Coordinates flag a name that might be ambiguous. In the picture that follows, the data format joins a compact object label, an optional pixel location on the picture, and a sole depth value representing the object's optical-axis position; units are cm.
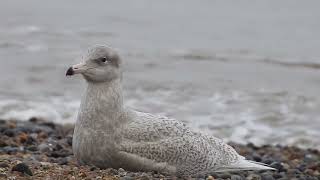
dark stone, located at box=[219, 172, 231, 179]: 1580
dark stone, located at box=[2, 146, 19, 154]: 1712
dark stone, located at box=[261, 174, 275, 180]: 1670
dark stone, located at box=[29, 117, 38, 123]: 2315
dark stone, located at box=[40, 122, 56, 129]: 2244
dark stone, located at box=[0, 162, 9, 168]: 1402
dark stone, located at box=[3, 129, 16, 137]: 1962
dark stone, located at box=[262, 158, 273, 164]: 1898
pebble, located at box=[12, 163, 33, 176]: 1362
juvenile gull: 1415
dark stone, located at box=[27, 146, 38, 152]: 1762
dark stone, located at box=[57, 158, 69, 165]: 1599
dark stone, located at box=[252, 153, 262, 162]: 1947
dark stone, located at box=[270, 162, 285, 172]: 1803
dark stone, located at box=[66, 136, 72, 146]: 1919
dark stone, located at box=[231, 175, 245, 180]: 1579
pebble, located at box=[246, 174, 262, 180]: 1626
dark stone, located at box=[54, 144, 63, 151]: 1802
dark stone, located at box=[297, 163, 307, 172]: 1879
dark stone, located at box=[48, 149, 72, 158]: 1731
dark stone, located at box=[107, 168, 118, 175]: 1396
